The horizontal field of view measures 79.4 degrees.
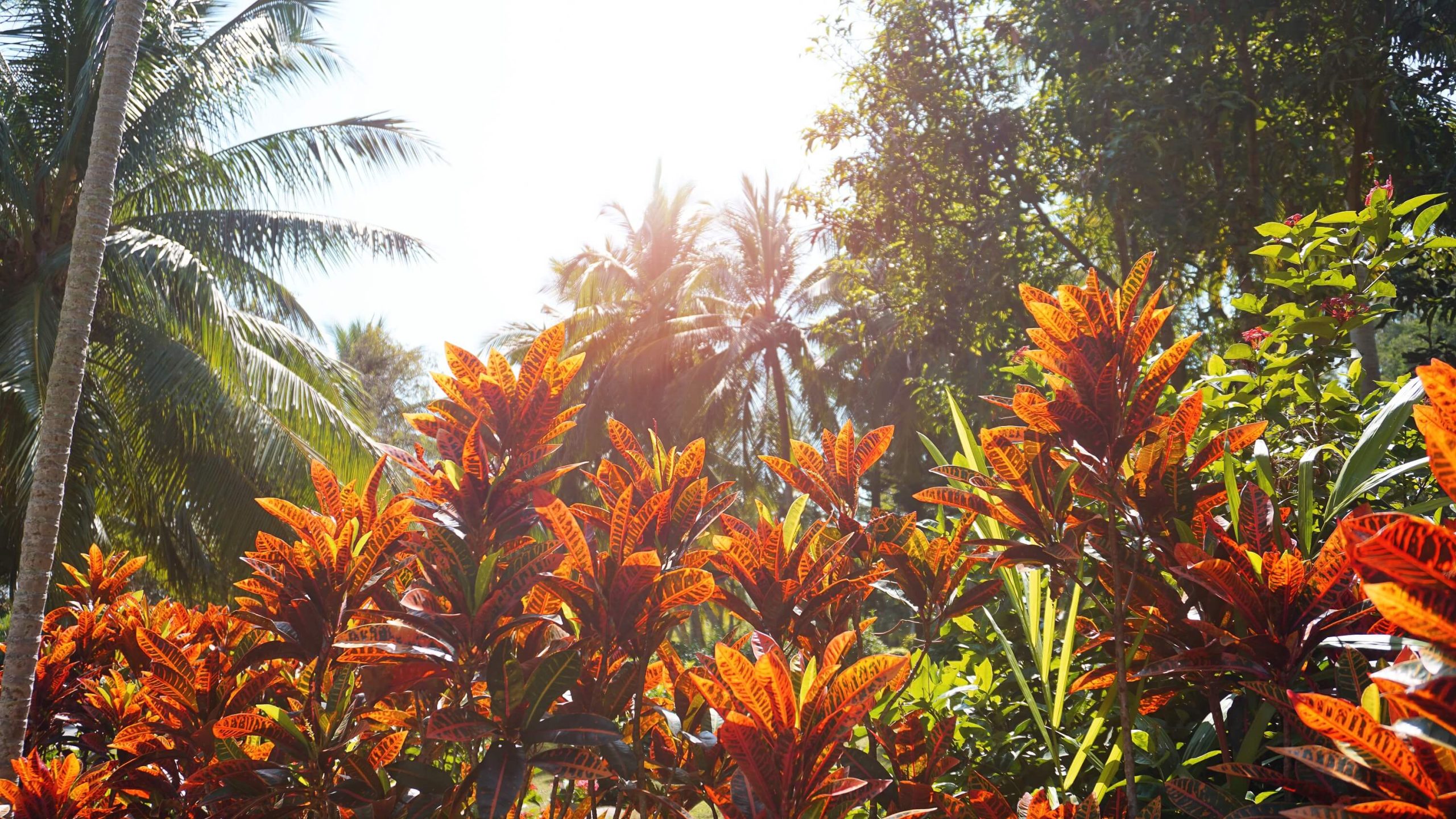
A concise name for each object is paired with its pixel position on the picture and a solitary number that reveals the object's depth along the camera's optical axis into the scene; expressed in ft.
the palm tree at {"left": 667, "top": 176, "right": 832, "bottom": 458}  53.26
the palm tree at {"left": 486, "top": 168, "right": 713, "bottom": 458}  53.62
